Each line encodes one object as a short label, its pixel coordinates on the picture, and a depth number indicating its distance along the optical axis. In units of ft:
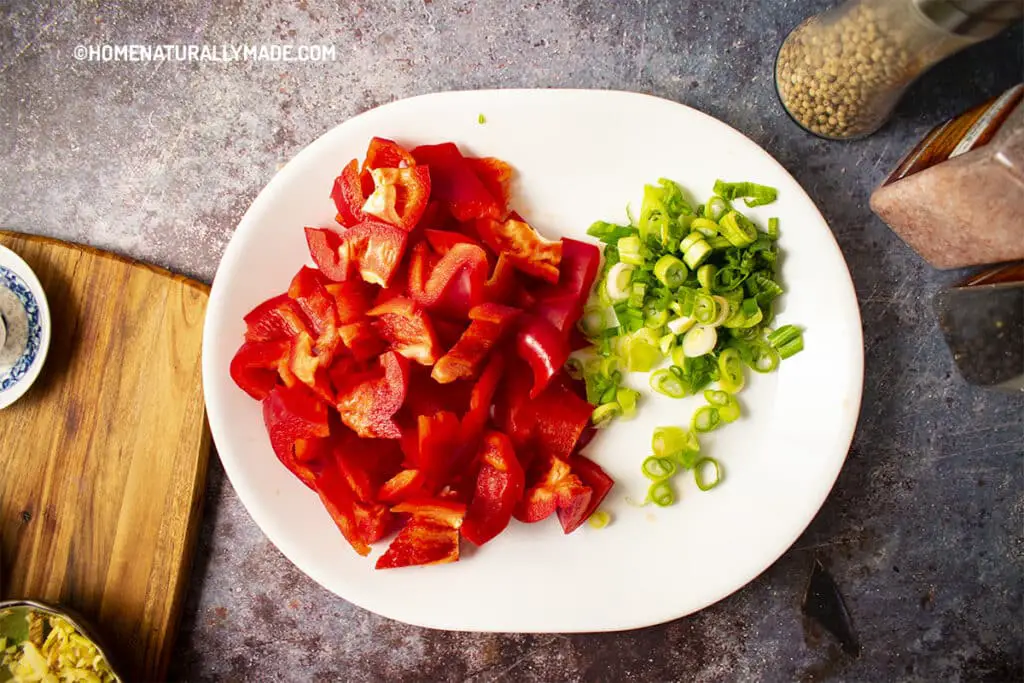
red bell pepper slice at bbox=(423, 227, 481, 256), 1.20
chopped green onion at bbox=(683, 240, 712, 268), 1.21
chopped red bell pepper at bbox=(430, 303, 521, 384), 1.17
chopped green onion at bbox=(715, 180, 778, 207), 1.23
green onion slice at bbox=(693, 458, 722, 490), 1.27
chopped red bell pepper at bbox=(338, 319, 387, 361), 1.19
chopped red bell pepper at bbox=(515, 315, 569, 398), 1.18
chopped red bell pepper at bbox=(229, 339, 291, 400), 1.23
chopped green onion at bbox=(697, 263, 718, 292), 1.22
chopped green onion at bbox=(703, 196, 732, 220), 1.24
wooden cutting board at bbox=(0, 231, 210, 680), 1.34
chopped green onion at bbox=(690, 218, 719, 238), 1.22
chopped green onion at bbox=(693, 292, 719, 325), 1.21
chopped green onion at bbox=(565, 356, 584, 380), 1.27
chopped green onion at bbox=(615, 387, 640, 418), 1.25
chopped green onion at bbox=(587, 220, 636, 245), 1.25
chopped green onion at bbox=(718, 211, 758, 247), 1.21
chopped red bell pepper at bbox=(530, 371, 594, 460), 1.23
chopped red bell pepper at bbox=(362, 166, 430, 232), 1.19
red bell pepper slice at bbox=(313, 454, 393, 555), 1.21
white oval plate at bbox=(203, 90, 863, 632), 1.24
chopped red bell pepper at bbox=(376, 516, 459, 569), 1.22
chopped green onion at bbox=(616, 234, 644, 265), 1.23
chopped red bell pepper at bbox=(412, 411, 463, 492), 1.17
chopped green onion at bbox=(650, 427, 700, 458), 1.25
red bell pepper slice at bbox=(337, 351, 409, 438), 1.18
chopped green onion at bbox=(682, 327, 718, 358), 1.23
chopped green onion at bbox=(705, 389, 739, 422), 1.25
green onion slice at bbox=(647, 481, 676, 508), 1.26
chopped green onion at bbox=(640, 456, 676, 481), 1.26
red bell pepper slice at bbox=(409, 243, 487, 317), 1.17
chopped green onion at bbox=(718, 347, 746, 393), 1.24
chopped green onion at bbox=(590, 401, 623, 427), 1.24
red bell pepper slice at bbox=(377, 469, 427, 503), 1.20
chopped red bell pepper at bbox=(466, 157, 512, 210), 1.25
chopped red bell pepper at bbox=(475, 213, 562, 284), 1.22
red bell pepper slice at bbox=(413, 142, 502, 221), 1.22
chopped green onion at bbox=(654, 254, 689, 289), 1.22
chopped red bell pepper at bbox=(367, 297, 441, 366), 1.18
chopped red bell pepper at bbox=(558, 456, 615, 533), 1.23
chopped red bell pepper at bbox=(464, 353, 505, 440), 1.20
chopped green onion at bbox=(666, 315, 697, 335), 1.23
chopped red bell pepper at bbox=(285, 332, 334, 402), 1.19
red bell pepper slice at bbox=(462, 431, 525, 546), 1.21
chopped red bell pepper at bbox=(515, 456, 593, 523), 1.22
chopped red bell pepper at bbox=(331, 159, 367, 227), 1.21
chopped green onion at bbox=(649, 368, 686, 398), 1.26
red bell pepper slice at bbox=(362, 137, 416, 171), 1.22
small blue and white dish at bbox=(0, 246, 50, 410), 1.32
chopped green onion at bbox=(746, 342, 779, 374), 1.26
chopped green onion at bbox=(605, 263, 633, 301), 1.24
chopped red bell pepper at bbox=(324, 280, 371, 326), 1.20
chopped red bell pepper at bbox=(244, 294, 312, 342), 1.23
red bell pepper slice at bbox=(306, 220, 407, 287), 1.19
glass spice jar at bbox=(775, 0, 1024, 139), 1.10
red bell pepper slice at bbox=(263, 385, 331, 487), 1.19
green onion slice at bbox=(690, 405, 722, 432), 1.26
